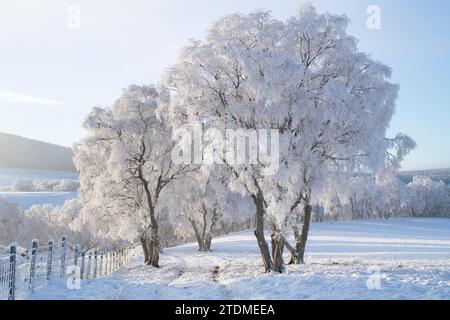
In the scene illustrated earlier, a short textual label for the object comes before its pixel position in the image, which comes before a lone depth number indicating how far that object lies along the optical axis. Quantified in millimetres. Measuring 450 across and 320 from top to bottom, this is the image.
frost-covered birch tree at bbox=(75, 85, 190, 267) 27531
